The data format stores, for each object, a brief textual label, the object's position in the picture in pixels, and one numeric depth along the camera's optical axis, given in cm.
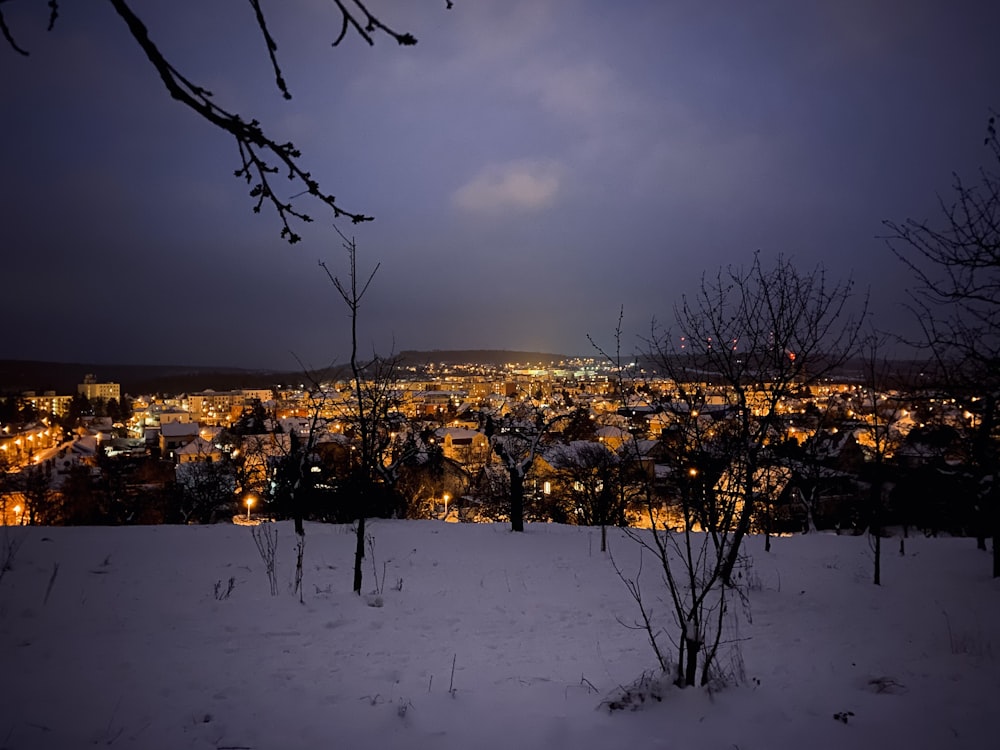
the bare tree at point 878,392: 748
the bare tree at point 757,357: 638
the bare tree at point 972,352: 473
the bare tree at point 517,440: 1284
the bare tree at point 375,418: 623
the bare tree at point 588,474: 1904
